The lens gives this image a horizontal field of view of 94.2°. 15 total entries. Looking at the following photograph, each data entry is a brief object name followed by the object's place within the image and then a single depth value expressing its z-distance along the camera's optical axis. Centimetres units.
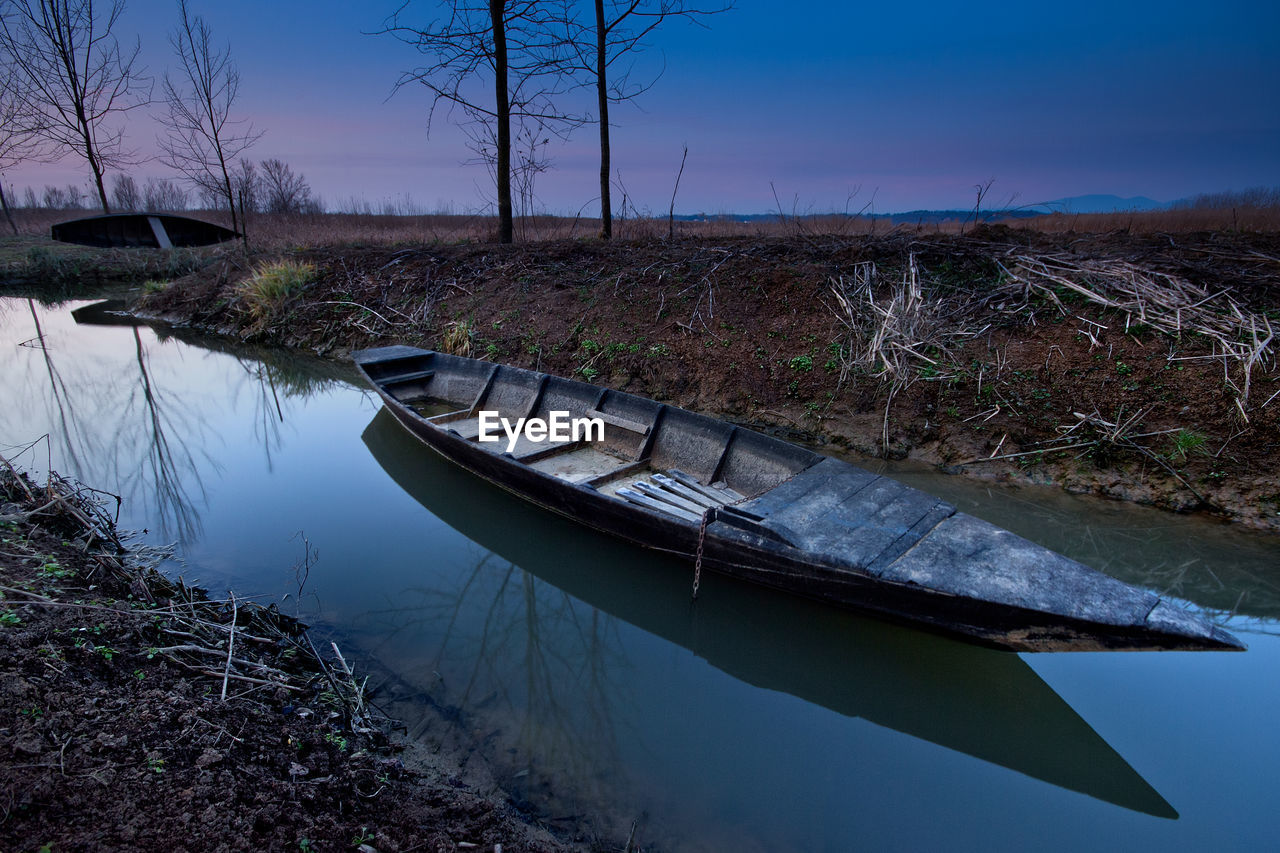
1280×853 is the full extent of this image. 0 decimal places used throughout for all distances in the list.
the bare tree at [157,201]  3242
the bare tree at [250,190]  2395
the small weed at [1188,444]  527
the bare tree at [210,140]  1627
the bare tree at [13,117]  1664
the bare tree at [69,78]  1728
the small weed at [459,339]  933
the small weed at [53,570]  335
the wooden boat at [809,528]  286
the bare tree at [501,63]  1161
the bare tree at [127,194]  3149
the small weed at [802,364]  717
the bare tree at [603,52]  1188
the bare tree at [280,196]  2570
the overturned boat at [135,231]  2033
